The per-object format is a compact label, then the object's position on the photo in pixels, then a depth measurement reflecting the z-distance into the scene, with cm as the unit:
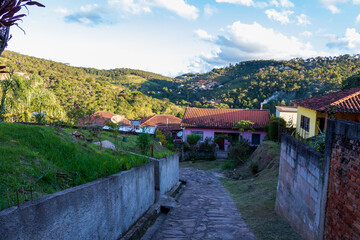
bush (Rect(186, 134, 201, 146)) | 2568
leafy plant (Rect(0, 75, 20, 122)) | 795
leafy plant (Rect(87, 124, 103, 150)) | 798
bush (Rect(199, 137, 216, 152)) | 2444
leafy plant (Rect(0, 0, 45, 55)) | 206
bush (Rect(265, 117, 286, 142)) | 2058
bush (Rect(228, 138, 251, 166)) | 1902
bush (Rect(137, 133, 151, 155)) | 763
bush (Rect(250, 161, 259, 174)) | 1465
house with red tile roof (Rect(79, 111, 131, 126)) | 3574
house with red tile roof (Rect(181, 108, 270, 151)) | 2738
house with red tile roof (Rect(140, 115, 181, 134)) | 3530
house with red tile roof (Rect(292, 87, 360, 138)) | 1332
